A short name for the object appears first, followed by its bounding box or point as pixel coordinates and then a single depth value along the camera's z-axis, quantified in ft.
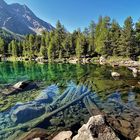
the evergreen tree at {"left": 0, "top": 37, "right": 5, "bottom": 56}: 294.60
